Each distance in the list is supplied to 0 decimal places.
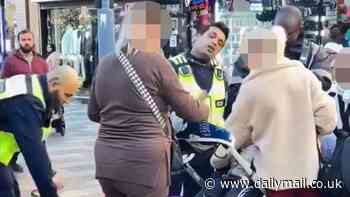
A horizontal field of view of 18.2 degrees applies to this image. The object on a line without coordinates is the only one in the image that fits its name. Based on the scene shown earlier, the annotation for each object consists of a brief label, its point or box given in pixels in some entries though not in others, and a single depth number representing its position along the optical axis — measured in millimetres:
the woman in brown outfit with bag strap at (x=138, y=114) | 5376
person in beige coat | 5481
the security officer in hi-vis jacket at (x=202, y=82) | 7099
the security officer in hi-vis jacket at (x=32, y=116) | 5448
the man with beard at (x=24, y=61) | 14080
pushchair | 5847
